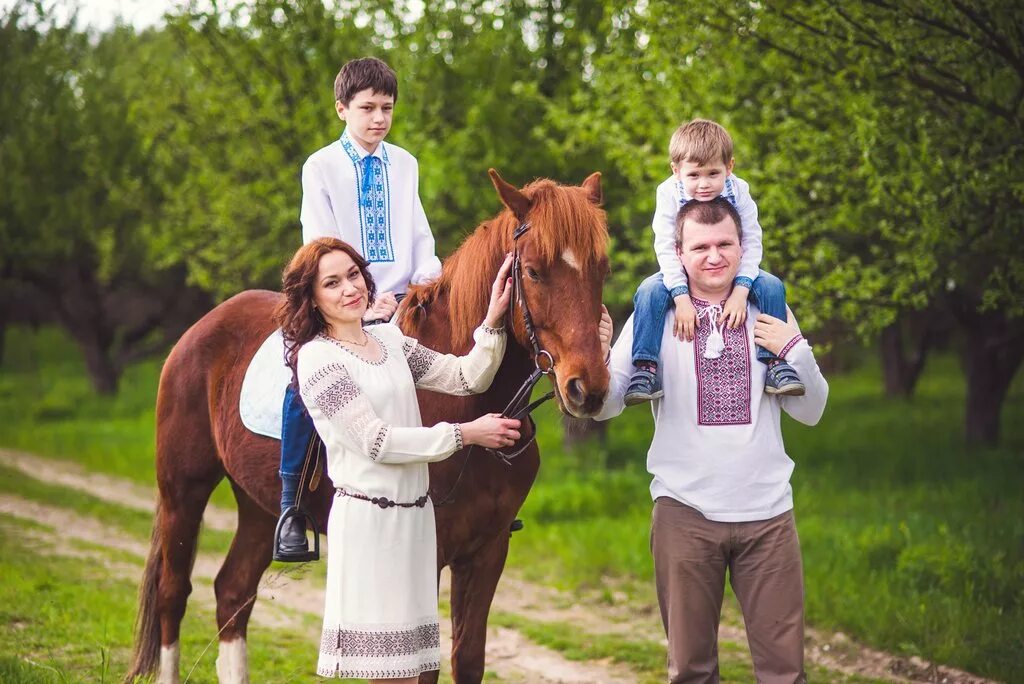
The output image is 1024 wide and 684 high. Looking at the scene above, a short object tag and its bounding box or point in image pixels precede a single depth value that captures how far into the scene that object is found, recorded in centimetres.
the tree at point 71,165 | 1778
